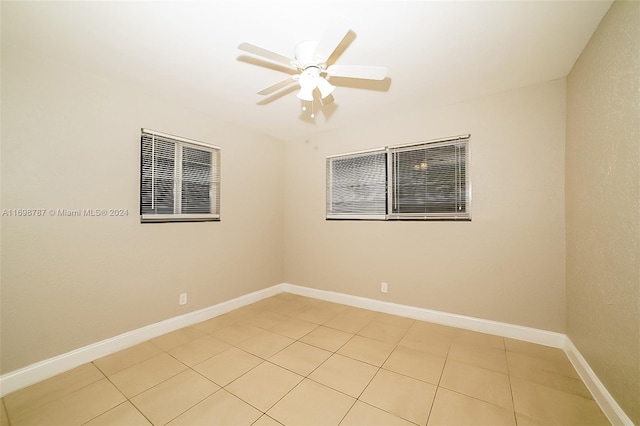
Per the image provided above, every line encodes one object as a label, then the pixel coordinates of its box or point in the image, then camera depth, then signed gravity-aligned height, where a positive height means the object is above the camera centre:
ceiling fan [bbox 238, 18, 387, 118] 1.50 +1.02
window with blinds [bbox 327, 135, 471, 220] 2.84 +0.41
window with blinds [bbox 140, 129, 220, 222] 2.57 +0.39
